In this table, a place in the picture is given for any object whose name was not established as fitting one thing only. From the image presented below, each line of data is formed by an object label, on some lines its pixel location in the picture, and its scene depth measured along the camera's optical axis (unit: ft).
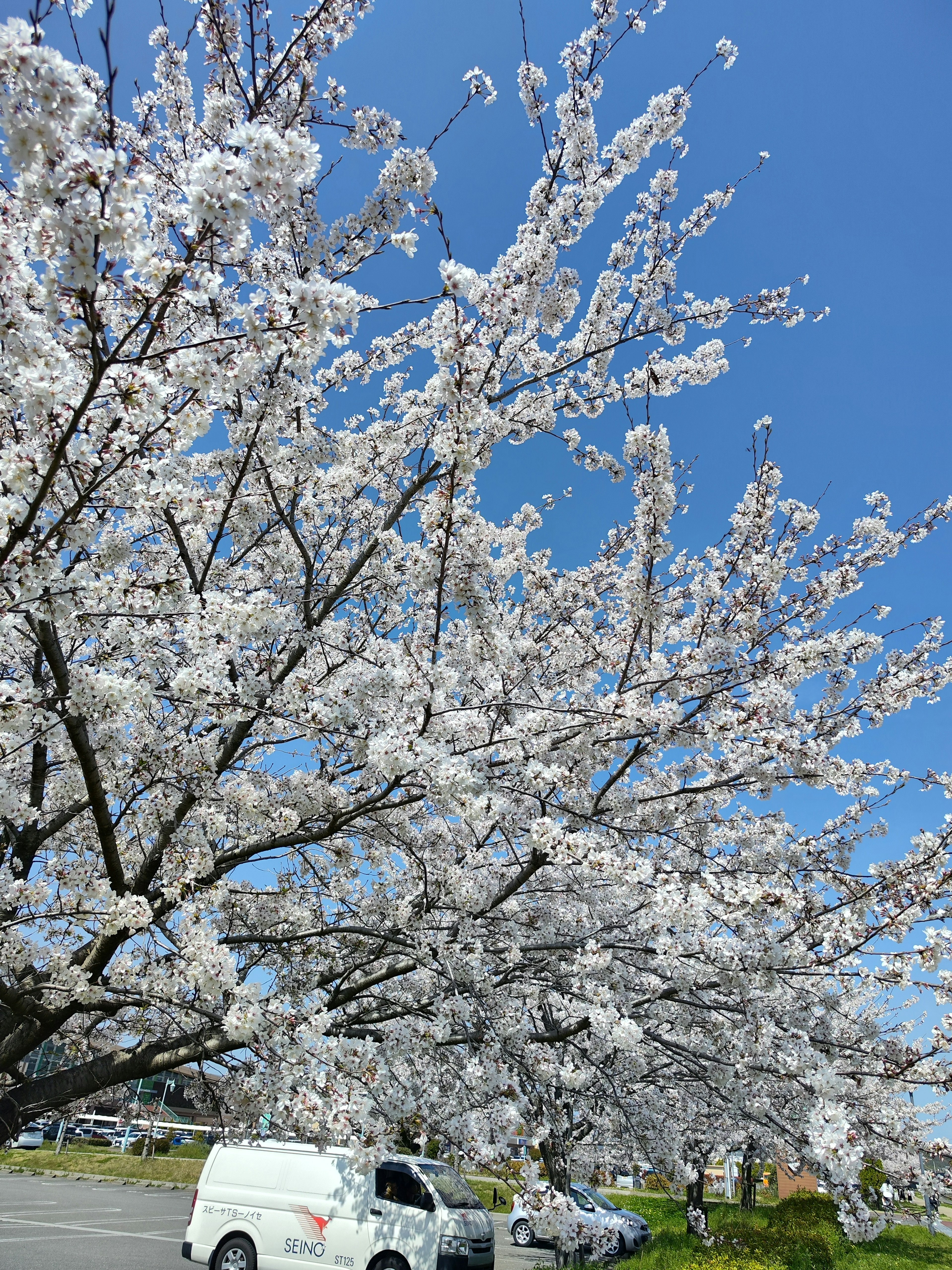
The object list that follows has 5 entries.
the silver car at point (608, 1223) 44.39
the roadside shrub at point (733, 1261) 25.09
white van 24.35
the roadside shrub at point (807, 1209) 49.65
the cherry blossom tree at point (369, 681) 9.14
